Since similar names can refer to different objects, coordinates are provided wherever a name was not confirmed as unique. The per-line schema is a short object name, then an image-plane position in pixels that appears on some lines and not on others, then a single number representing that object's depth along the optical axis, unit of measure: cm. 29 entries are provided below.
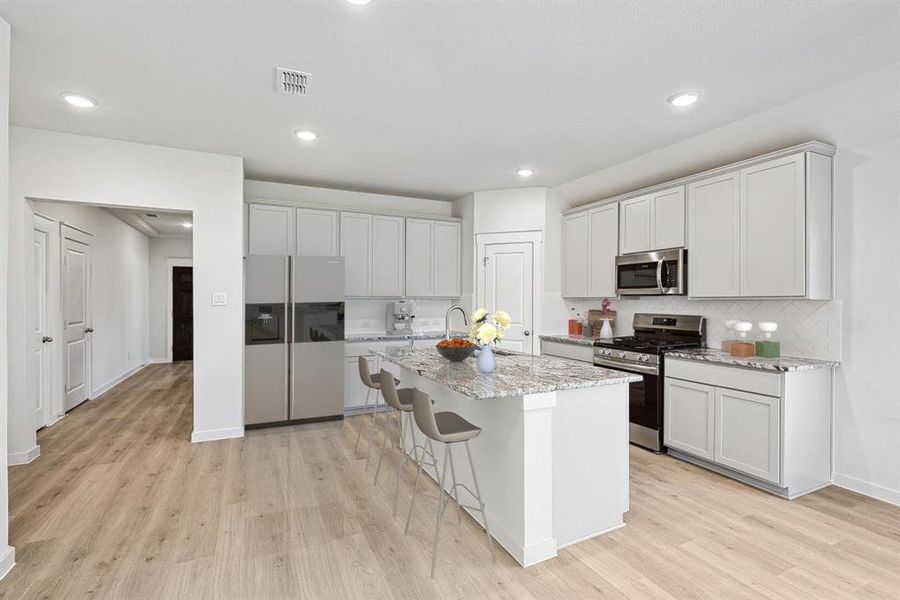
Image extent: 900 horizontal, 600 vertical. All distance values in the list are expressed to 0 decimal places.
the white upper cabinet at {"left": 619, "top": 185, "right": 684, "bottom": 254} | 397
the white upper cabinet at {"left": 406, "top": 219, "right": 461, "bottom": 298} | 561
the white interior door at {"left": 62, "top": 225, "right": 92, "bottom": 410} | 502
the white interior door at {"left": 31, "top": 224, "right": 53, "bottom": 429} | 429
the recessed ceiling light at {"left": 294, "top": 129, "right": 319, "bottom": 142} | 364
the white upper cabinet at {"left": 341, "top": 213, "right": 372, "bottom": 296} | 525
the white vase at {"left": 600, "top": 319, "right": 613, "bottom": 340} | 486
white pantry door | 532
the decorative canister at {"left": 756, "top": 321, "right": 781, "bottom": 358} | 331
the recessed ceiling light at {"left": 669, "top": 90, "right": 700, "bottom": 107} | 290
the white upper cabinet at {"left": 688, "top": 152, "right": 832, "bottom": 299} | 304
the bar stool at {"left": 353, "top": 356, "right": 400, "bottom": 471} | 349
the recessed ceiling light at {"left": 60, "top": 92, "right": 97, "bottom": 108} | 299
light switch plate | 411
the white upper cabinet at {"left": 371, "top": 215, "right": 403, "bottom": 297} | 541
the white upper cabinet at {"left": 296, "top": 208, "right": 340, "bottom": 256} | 502
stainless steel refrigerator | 448
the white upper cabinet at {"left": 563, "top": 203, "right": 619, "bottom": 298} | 470
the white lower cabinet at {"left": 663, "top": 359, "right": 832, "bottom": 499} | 292
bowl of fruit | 298
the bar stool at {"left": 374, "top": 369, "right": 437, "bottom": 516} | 284
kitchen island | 222
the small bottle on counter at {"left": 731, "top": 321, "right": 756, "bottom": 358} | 339
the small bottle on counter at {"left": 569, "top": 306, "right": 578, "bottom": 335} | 534
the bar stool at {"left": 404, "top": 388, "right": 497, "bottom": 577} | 221
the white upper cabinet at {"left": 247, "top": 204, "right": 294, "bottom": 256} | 479
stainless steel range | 375
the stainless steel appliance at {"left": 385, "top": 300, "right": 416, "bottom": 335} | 560
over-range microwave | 393
